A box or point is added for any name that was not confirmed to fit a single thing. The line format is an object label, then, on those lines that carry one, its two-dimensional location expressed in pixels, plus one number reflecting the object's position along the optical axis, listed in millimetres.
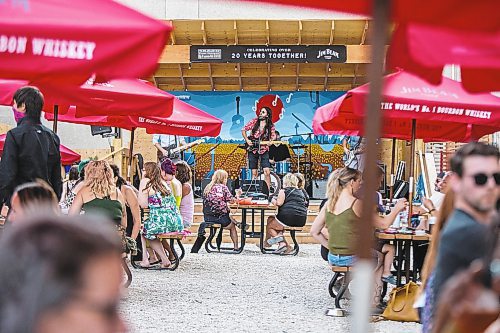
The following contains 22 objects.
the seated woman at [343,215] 7547
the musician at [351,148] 14434
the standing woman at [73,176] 12977
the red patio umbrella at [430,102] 7965
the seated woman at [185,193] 13071
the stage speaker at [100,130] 18203
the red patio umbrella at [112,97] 8008
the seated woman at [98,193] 8391
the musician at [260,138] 20281
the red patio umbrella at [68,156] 17328
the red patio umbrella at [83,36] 4027
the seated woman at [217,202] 14297
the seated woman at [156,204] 11258
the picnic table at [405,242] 7730
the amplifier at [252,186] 19912
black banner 20188
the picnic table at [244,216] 14828
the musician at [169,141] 22450
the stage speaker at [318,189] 22300
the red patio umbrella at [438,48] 3465
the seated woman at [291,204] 14414
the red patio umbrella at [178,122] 12430
